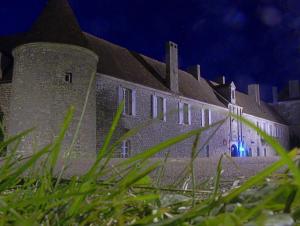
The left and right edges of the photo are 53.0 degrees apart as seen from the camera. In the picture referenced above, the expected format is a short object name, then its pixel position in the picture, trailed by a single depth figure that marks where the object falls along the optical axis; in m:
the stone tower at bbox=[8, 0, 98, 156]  13.55
